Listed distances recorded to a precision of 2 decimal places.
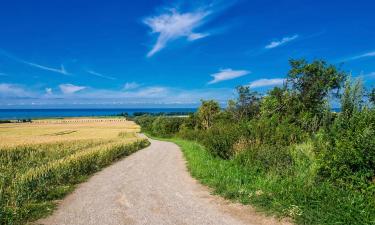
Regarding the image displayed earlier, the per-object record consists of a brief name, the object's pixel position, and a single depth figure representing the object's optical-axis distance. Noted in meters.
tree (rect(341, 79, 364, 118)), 10.93
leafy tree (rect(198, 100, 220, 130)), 64.25
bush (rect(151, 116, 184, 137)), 69.44
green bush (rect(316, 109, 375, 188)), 8.47
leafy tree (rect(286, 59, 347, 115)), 30.35
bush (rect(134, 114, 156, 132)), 86.06
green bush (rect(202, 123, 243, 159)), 16.98
